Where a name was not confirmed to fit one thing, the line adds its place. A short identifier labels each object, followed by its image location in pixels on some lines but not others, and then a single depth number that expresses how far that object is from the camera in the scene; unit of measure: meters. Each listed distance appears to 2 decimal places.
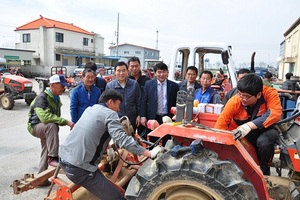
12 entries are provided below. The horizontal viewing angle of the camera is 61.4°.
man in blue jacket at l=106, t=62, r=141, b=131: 3.88
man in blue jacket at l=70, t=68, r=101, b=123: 3.75
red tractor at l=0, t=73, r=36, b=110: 10.02
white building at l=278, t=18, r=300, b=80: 19.62
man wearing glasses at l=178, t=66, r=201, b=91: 4.13
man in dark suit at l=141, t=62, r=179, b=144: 3.90
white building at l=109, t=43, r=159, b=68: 51.50
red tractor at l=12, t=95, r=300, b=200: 1.85
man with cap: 3.43
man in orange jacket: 2.32
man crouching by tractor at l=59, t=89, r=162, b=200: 2.31
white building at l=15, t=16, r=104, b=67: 33.81
